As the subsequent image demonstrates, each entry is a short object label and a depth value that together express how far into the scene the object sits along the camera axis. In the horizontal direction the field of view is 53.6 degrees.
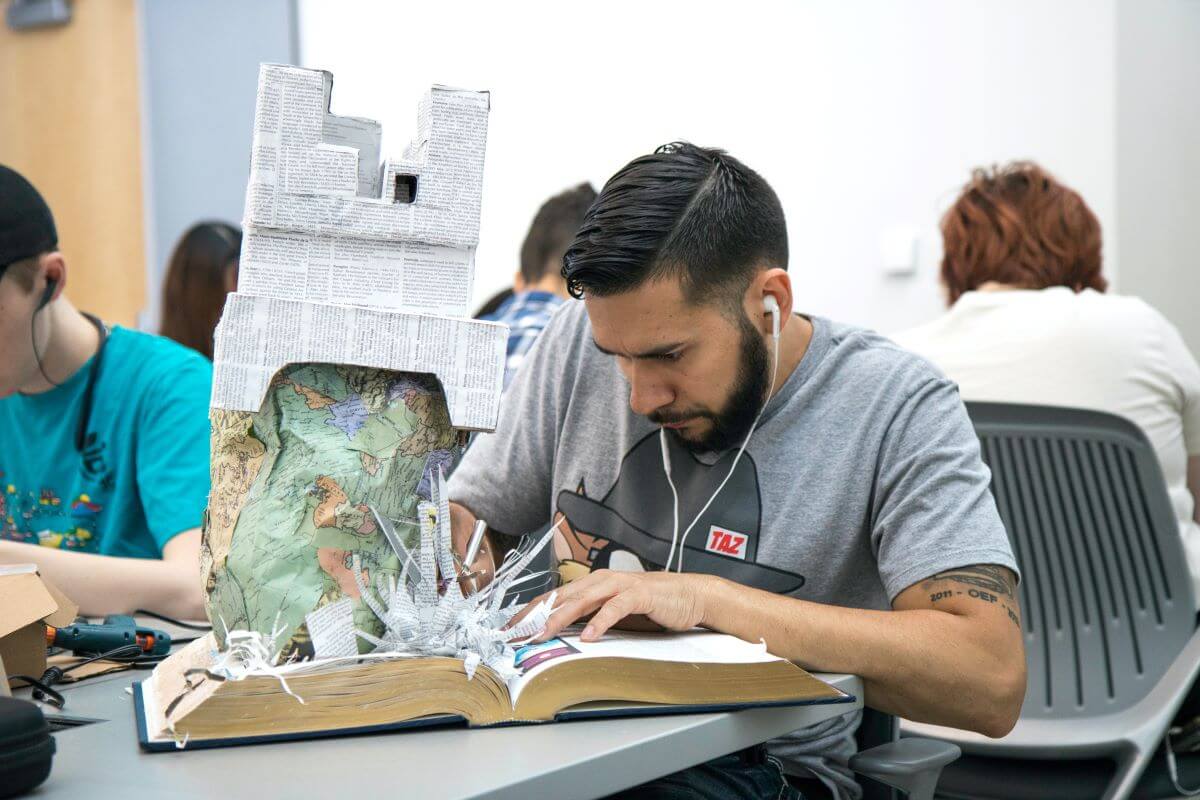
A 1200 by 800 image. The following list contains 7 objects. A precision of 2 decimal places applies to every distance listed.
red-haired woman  1.97
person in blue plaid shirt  2.74
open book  0.79
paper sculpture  0.90
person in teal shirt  1.61
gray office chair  1.53
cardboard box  1.01
